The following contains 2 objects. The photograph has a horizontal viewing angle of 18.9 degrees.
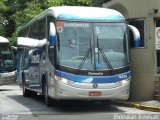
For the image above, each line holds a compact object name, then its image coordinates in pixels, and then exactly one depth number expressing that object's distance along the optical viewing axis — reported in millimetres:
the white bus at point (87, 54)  14945
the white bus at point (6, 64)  28455
